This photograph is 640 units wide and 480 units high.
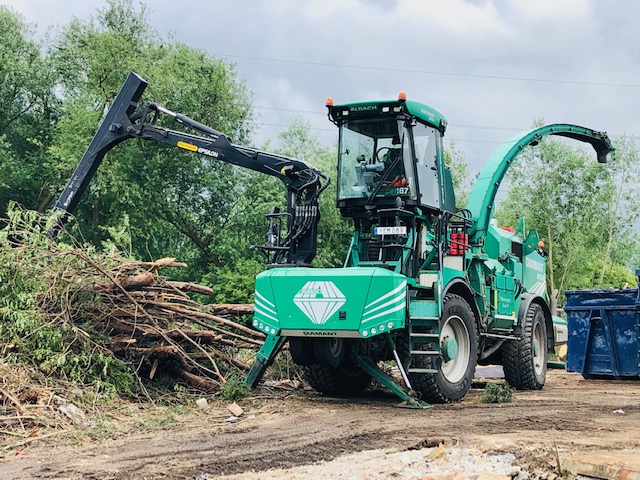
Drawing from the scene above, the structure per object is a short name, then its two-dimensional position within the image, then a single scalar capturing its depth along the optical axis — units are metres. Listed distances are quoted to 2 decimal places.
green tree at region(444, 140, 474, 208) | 36.50
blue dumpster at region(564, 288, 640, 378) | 14.32
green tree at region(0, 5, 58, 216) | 27.39
